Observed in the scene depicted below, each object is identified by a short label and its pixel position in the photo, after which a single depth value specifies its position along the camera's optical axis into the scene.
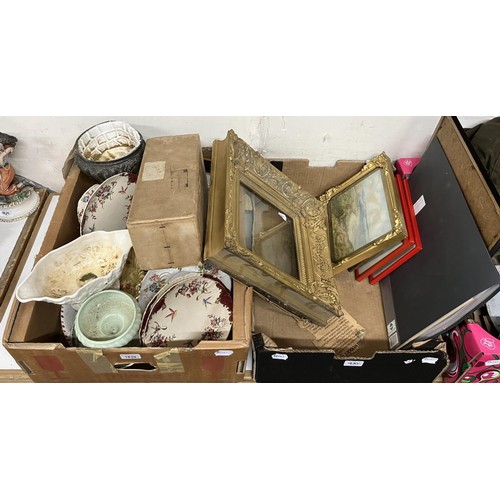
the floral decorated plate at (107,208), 1.47
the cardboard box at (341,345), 1.29
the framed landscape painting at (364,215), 1.49
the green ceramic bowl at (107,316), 1.27
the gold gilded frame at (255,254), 1.20
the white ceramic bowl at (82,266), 1.28
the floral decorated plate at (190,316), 1.33
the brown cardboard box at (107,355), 1.18
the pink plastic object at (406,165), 1.68
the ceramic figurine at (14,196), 1.70
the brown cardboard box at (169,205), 1.14
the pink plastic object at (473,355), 1.35
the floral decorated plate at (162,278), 1.45
